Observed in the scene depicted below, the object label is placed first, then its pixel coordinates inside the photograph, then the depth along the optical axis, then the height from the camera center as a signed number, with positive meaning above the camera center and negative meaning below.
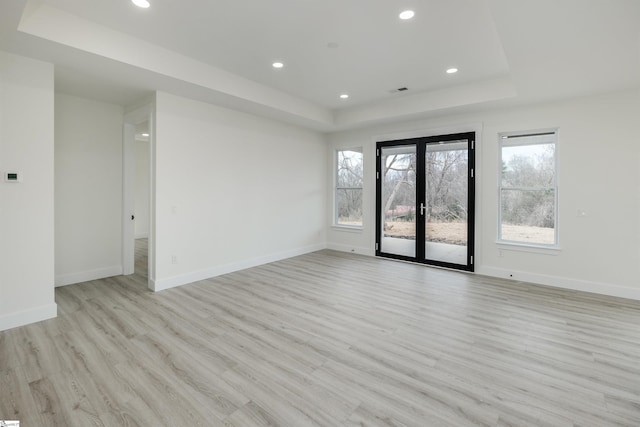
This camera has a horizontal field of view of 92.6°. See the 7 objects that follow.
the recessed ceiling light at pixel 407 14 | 2.83 +1.87
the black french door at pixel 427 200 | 5.43 +0.26
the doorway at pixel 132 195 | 4.30 +0.29
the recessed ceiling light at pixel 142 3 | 2.71 +1.88
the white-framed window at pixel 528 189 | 4.71 +0.39
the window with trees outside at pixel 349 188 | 6.97 +0.60
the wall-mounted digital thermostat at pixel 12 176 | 3.02 +0.36
